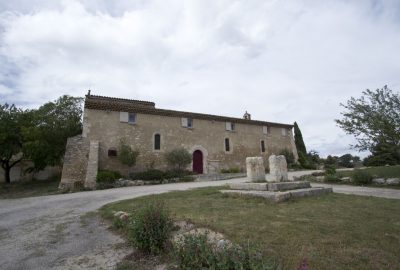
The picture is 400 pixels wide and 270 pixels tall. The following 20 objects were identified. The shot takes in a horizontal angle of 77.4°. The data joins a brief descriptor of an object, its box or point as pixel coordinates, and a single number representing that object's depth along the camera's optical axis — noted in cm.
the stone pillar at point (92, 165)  1501
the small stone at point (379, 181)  1146
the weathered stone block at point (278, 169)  952
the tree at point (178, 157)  1972
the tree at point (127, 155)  1745
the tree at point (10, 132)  1945
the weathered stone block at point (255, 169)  980
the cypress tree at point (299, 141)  3079
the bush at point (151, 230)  376
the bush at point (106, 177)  1515
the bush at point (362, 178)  1188
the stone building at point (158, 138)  1712
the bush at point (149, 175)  1711
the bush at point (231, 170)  2286
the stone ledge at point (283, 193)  733
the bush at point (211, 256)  249
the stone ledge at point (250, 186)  844
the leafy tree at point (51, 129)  1794
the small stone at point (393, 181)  1099
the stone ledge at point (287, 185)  826
